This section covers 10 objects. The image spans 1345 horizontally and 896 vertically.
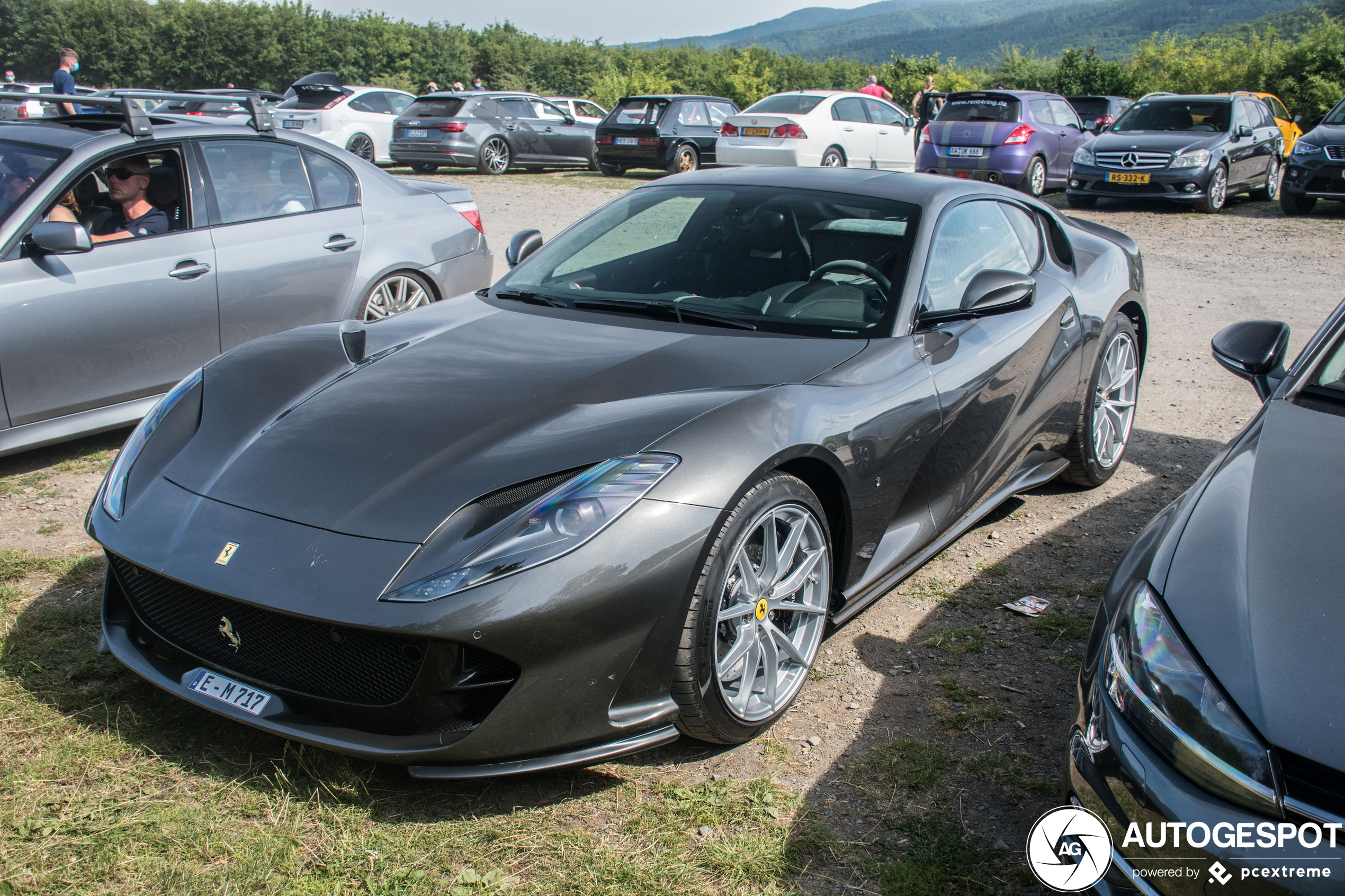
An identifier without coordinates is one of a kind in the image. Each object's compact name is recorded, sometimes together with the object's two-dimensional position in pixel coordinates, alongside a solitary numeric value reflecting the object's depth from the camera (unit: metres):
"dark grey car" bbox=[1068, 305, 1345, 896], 1.64
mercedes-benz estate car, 13.49
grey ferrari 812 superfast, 2.28
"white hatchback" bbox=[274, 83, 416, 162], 19.41
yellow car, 17.62
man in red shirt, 20.28
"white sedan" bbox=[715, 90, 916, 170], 15.98
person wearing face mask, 14.74
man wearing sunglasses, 4.92
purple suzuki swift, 14.85
